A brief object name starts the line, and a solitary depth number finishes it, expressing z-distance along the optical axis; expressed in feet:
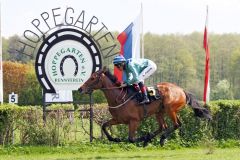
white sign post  90.68
